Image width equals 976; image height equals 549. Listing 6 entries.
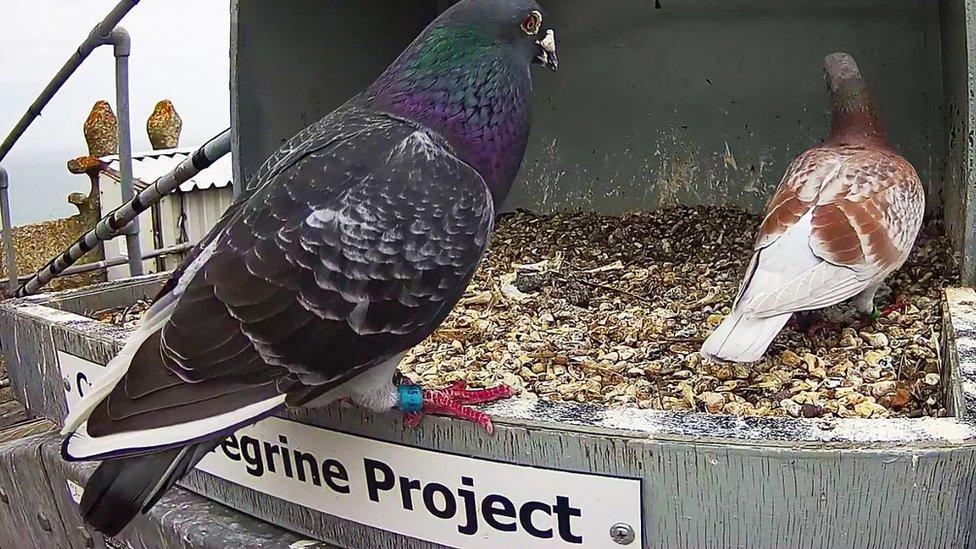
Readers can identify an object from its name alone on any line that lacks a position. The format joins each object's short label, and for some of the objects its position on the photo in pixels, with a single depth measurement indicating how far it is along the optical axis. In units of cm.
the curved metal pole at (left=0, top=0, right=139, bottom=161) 91
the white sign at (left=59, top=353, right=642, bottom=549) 51
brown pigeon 70
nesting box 48
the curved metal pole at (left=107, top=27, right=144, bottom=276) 97
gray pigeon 52
